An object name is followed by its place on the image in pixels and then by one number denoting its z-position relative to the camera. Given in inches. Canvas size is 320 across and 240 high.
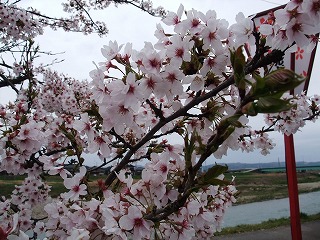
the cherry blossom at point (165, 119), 12.2
